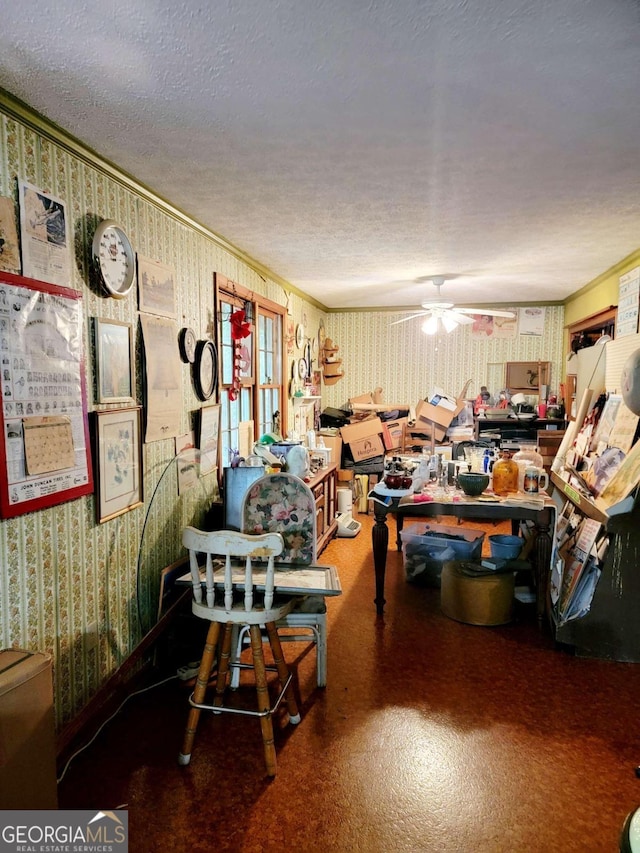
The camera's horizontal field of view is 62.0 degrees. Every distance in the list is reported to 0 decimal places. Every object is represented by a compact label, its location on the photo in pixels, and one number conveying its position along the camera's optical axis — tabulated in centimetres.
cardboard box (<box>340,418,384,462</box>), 608
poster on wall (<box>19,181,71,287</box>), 194
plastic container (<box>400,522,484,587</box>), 393
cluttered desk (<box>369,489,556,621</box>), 324
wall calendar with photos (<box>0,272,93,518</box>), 187
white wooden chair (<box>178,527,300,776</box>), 209
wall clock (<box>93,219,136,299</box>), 232
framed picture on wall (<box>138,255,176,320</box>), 273
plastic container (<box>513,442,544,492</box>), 375
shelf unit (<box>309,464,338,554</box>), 449
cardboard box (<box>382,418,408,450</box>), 624
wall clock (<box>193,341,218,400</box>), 331
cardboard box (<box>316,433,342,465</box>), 584
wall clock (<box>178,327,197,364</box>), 313
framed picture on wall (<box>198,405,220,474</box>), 340
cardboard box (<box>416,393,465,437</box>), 641
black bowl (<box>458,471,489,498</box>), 345
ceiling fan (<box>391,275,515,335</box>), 504
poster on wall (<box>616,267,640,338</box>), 379
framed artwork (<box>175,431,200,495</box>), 315
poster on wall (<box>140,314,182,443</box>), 276
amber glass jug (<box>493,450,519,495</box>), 355
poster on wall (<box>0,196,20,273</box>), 185
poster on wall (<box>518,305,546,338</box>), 634
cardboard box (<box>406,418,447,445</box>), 645
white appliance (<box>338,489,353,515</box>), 556
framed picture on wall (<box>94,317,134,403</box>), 238
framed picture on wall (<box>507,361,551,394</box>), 639
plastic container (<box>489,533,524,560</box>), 384
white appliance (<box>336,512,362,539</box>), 517
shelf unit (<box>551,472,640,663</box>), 289
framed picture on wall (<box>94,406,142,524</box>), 237
